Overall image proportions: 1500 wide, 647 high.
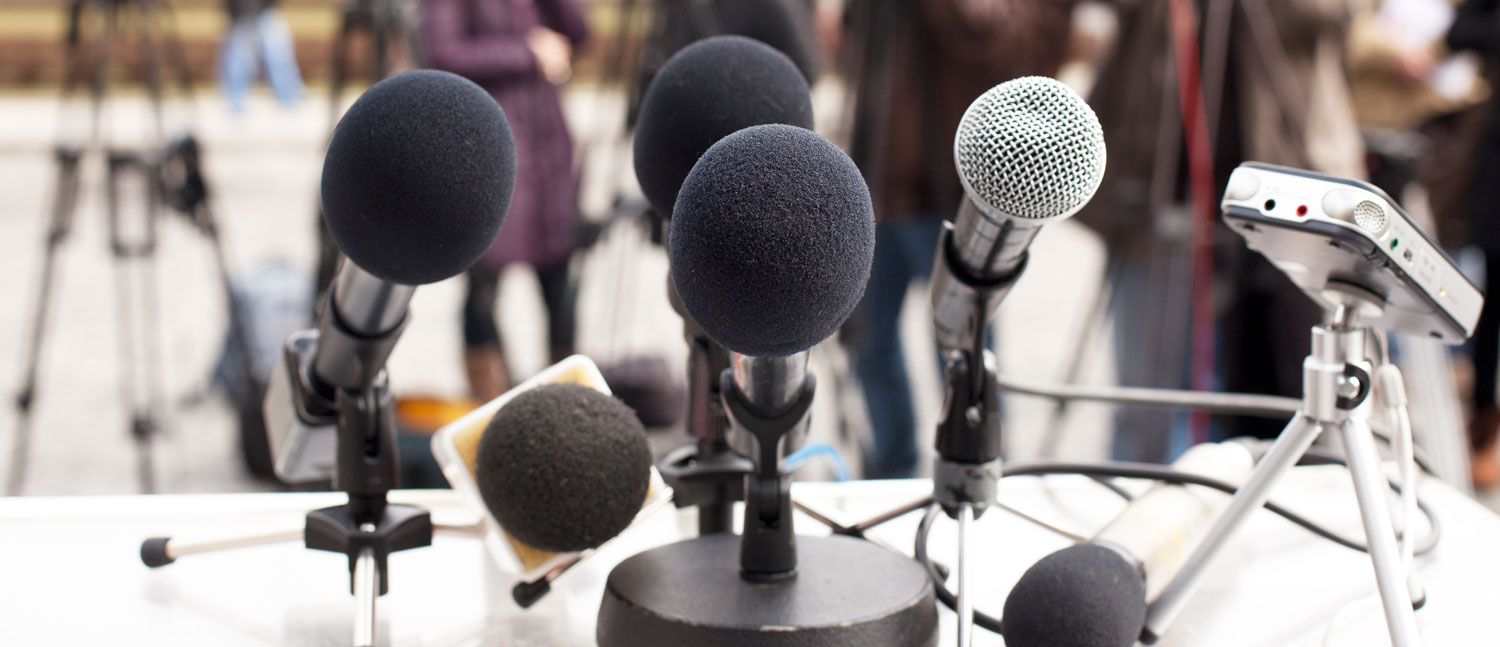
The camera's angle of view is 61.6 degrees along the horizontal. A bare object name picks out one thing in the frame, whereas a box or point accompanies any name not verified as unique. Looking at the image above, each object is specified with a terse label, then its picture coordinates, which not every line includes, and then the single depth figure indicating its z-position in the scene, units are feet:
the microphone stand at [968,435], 2.00
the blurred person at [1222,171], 5.05
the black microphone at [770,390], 1.45
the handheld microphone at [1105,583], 1.73
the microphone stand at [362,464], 1.98
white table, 2.13
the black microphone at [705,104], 1.94
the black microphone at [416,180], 1.73
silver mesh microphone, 1.66
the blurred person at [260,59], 15.96
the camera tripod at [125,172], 5.70
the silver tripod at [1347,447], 1.79
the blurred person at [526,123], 6.75
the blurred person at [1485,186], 6.92
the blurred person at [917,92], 5.77
